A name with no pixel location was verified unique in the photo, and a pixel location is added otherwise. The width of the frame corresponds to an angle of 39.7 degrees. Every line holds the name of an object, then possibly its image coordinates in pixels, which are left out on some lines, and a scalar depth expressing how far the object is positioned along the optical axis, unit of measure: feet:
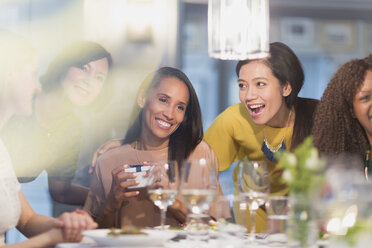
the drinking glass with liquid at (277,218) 4.08
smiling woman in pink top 7.56
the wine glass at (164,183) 4.92
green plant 3.50
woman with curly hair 7.46
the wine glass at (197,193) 4.39
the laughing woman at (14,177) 4.76
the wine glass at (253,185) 4.78
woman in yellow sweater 8.27
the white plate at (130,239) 4.23
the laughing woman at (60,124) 7.53
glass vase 3.59
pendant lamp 6.32
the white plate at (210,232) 5.13
